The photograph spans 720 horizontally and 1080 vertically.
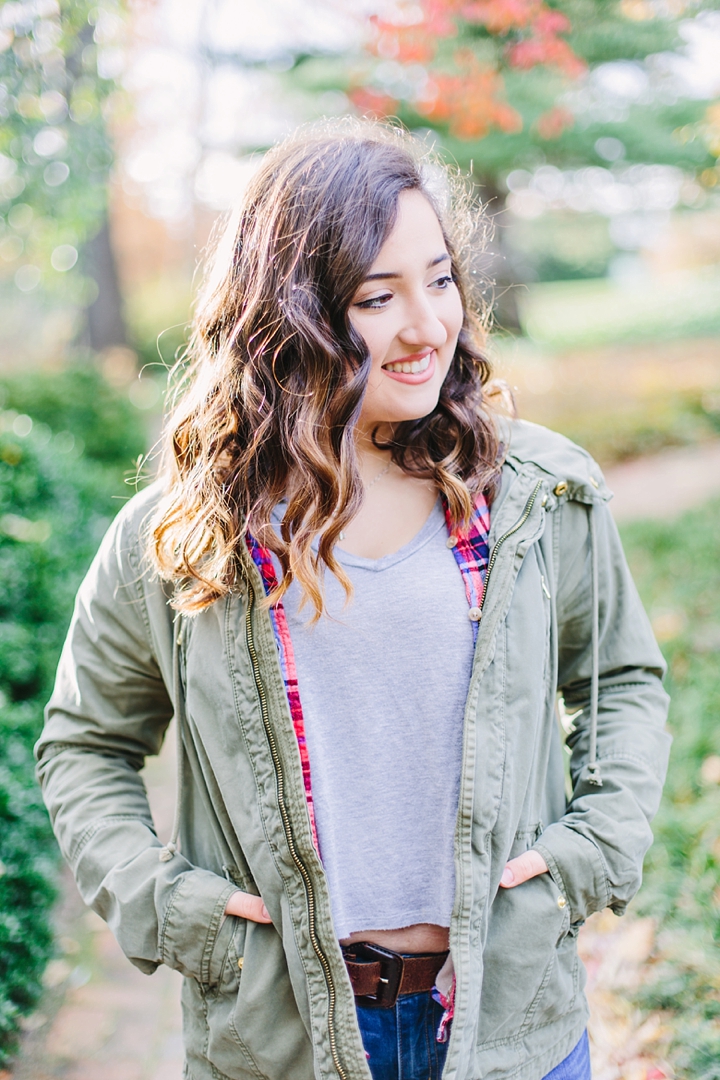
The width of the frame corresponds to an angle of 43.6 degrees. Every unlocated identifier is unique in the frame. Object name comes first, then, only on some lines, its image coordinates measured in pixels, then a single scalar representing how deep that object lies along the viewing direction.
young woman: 1.59
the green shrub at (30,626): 2.89
